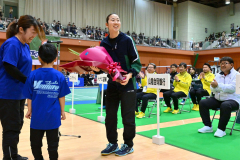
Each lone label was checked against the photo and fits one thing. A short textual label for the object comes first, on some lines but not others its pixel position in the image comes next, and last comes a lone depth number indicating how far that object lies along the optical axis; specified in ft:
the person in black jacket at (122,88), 8.57
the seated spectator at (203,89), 21.40
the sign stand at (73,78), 18.65
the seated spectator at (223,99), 11.80
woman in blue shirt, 6.75
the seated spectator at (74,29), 54.07
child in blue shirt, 6.39
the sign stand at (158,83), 10.37
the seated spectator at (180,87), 19.78
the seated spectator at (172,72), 23.92
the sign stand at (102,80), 15.64
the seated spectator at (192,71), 26.42
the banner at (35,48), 41.78
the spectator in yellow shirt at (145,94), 17.69
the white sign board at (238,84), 9.98
